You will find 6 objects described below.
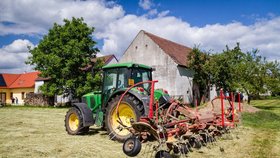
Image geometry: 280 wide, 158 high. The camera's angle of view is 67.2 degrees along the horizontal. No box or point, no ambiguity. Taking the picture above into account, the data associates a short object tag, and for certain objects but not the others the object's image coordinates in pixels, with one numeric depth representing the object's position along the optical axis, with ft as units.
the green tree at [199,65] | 64.42
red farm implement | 14.80
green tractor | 19.95
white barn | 66.27
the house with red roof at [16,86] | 116.93
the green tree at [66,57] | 70.34
